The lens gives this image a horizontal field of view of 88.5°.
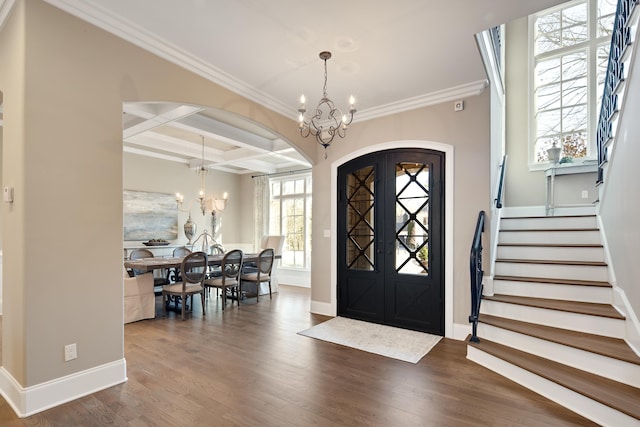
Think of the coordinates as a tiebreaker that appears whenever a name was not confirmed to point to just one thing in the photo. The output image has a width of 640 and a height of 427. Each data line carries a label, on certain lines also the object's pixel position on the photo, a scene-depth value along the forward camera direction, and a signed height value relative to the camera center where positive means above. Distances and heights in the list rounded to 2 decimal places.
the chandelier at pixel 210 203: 6.47 +0.23
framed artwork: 6.89 -0.03
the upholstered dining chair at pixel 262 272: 6.02 -1.08
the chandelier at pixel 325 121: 4.67 +1.43
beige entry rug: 3.52 -1.49
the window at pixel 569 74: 5.42 +2.42
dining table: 4.87 -0.76
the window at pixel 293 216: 8.16 -0.05
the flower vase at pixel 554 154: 5.34 +0.99
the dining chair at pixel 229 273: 5.47 -1.01
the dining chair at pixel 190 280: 4.88 -1.00
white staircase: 2.34 -1.04
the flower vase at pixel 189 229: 7.04 -0.32
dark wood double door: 4.16 -0.34
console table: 5.26 +0.68
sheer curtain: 8.85 +0.17
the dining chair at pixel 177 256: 6.19 -0.80
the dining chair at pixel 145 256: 6.01 -0.77
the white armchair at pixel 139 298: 4.63 -1.22
